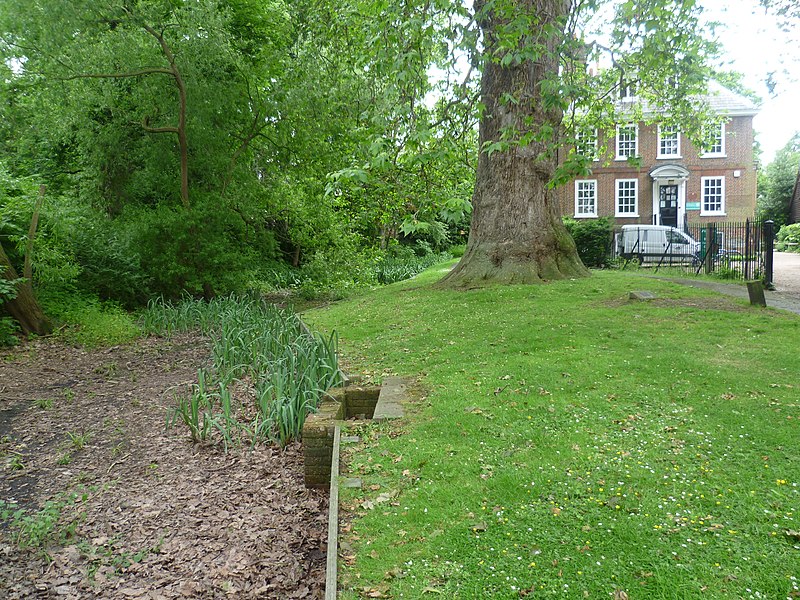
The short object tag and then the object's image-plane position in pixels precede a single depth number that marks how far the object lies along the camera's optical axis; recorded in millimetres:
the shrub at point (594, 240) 21797
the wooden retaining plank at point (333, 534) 2949
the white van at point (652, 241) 22484
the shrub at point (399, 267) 22922
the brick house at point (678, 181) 34719
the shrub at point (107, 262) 12398
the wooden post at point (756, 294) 9375
